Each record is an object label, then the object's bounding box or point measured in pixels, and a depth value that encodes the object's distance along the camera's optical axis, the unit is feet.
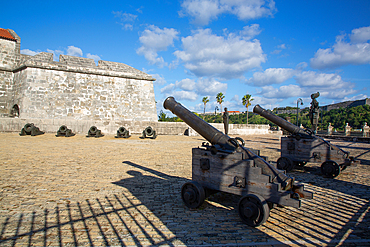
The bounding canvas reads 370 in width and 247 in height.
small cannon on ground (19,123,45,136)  43.98
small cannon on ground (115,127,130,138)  49.52
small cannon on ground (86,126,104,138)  48.16
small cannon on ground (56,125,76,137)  45.50
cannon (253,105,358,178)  19.13
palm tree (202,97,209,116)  236.02
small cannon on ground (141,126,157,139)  50.25
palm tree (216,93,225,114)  196.15
